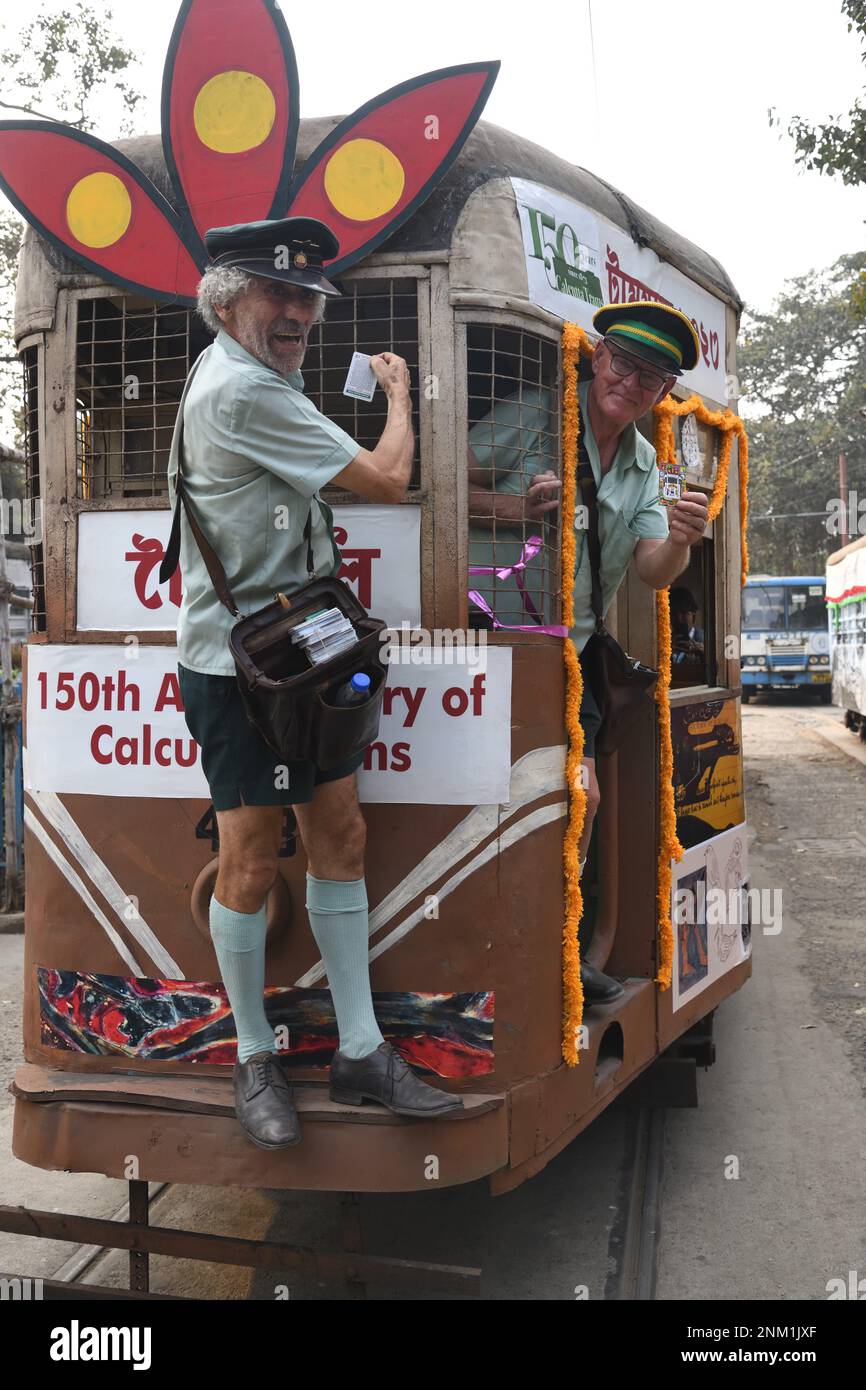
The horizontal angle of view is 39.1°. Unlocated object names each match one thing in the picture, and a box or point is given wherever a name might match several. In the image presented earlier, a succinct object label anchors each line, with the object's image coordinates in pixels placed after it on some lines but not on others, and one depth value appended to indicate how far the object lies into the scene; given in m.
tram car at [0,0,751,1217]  2.91
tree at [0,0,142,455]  15.66
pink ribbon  3.09
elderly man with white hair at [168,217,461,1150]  2.60
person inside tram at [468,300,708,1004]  3.30
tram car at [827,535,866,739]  18.38
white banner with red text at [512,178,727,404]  3.12
